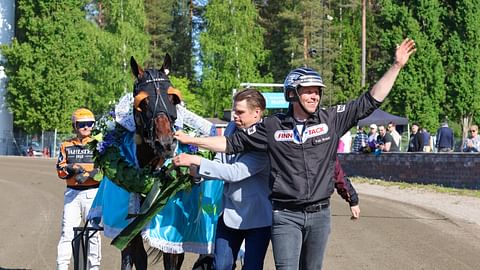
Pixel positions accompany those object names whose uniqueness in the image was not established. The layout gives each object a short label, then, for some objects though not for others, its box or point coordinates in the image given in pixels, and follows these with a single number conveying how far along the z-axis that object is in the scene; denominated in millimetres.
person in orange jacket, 7625
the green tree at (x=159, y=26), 62197
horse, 5305
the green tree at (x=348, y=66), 56125
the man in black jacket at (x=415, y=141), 23406
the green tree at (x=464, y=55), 45000
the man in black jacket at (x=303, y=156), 5035
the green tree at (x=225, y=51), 55250
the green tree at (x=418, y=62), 45156
